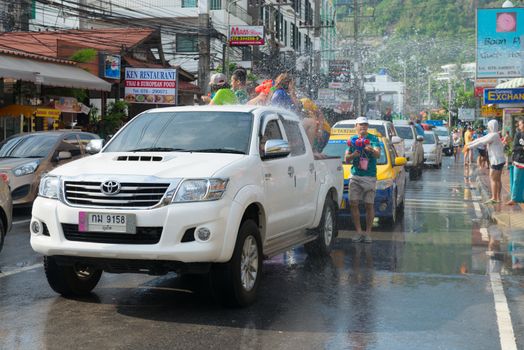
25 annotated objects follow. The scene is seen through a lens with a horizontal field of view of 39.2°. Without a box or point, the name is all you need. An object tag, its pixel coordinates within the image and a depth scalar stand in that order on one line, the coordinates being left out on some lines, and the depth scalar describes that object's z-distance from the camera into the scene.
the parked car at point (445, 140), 47.47
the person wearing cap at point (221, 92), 9.99
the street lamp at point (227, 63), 33.23
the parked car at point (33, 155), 13.85
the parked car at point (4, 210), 8.70
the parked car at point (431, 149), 32.56
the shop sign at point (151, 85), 26.45
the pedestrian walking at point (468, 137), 30.09
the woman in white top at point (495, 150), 15.62
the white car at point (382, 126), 18.97
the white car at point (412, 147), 25.45
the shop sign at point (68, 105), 23.12
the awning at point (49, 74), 19.92
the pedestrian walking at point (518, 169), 13.81
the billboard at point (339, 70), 56.29
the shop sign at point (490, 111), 35.31
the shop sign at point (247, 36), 37.56
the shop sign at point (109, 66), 26.66
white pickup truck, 6.00
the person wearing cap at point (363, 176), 10.91
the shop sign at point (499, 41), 27.47
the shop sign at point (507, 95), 21.77
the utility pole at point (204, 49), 25.83
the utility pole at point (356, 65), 59.22
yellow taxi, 12.38
